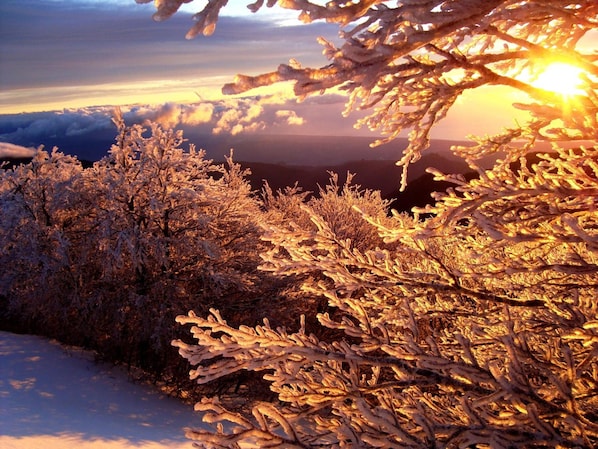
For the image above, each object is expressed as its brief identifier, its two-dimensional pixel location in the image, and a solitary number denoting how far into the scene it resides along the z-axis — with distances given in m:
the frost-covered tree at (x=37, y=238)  12.88
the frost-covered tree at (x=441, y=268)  2.28
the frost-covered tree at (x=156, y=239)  12.48
